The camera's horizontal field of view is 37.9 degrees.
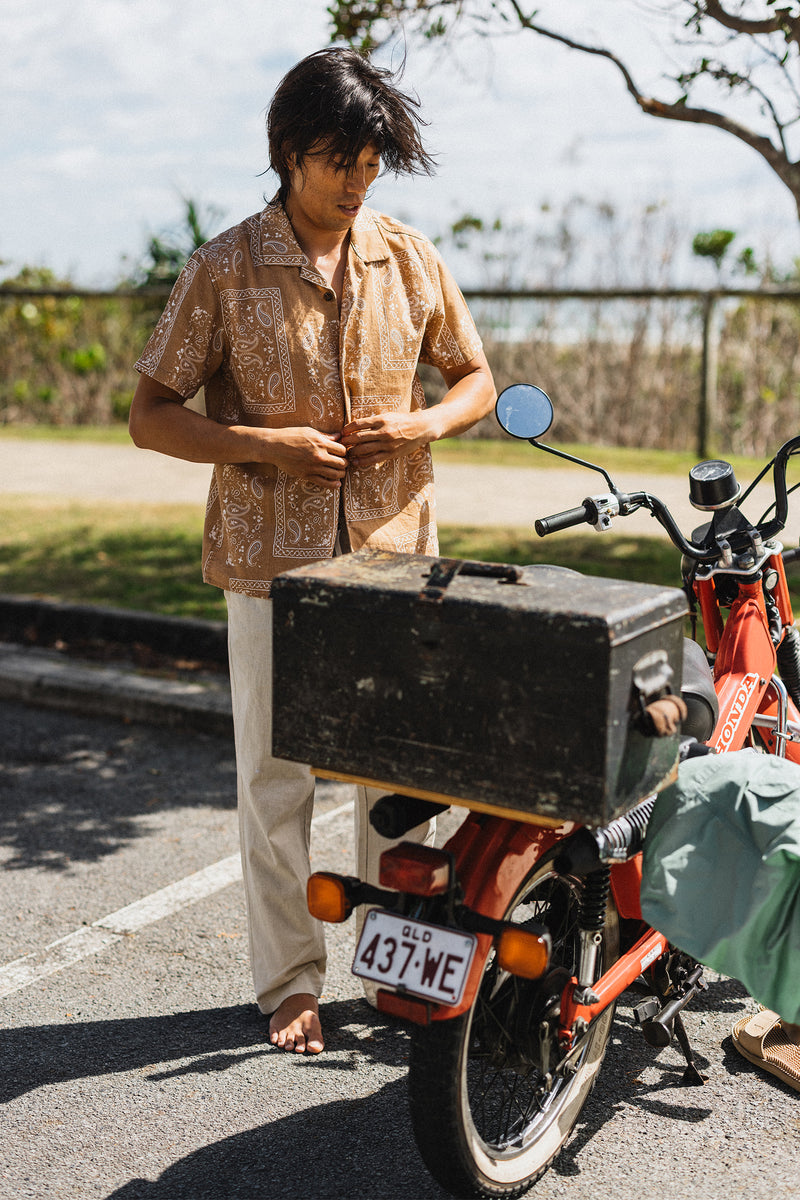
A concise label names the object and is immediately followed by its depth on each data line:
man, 2.54
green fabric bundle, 2.02
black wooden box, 1.83
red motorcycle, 2.00
